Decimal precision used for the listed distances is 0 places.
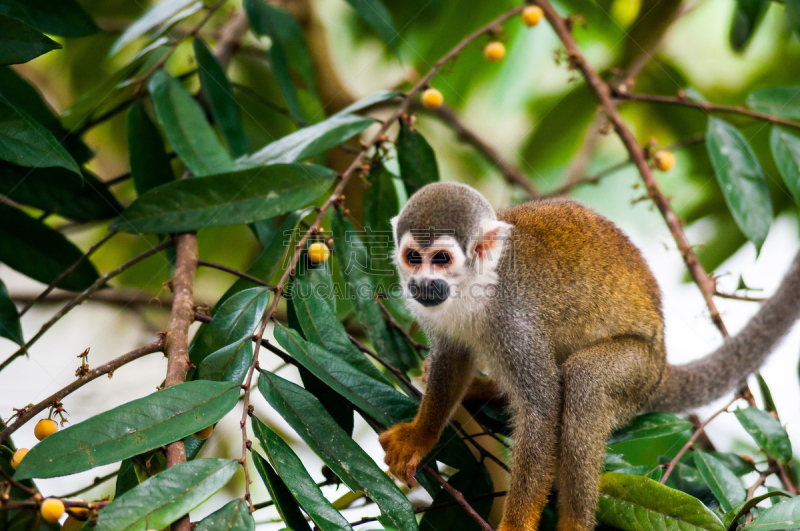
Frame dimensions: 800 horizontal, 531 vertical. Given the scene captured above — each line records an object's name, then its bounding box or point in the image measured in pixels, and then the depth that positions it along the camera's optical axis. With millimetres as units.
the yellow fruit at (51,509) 2320
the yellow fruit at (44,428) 3184
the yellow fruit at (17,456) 3062
